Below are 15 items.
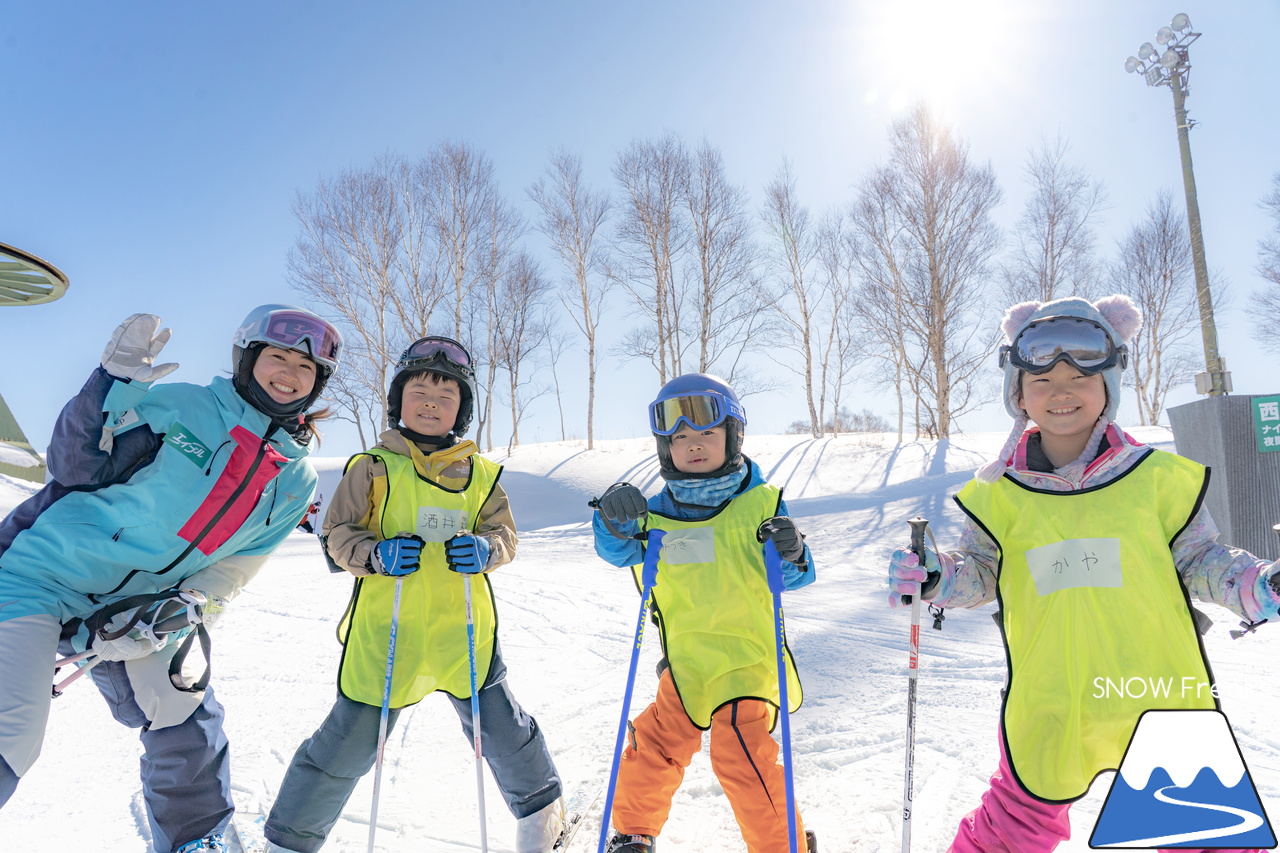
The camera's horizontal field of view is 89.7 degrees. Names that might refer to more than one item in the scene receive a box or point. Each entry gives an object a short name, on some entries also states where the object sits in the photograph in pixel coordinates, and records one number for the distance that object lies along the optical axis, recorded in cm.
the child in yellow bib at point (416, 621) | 230
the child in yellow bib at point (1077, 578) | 175
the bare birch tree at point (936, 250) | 1775
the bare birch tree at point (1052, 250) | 1875
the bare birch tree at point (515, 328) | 2141
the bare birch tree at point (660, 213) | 1883
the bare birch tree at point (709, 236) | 1873
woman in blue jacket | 214
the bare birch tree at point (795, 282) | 2028
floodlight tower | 851
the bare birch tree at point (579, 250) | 1931
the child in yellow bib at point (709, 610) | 215
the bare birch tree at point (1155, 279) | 2116
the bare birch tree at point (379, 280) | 1828
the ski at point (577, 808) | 246
